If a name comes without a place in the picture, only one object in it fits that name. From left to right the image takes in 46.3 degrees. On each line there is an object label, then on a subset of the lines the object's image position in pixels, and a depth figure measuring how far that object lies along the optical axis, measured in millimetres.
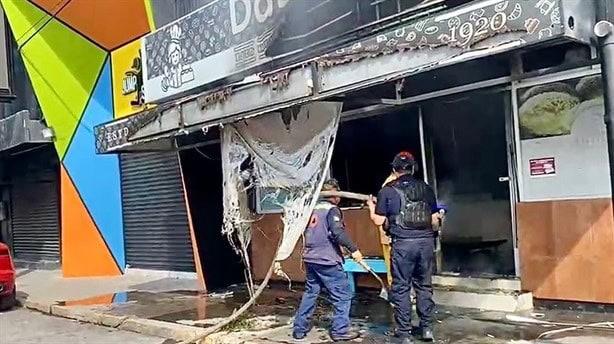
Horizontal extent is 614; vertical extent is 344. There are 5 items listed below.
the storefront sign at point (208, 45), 9953
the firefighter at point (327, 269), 7598
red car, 12117
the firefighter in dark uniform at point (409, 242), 7059
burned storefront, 6625
